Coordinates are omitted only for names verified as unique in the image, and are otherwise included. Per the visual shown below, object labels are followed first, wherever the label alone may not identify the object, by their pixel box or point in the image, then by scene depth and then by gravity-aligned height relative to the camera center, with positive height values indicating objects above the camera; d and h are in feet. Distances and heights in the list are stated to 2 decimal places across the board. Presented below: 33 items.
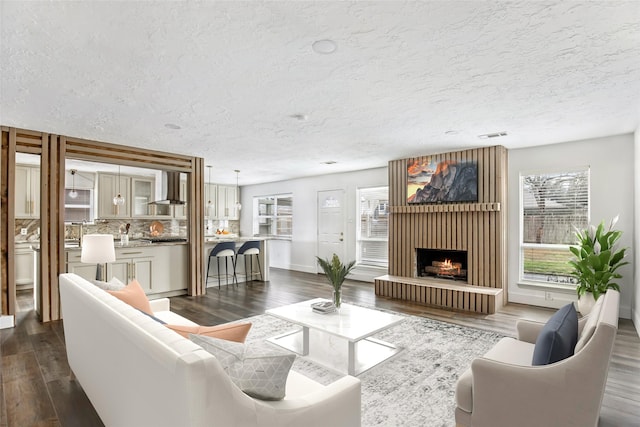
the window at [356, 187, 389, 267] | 23.48 -0.82
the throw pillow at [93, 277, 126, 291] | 8.69 -1.84
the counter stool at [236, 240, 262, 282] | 22.30 -2.38
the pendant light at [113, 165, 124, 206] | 23.59 +1.19
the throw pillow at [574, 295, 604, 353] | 5.65 -2.02
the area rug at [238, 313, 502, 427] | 7.50 -4.43
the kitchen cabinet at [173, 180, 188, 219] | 28.14 +0.47
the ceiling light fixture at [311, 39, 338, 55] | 7.32 +3.80
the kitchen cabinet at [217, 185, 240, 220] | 32.40 +1.43
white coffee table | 9.49 -3.91
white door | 25.80 -0.62
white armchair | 5.39 -2.98
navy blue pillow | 5.86 -2.26
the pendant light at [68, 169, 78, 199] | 24.54 +2.02
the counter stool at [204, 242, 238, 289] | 20.81 -2.17
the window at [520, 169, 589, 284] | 16.08 -0.24
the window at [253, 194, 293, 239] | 30.71 +0.07
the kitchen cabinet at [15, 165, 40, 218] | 21.76 +1.74
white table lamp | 12.14 -1.16
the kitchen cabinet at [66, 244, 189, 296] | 16.29 -2.64
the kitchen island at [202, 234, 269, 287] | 22.58 -3.55
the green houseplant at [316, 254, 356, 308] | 10.98 -1.83
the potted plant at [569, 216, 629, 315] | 13.53 -2.00
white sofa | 3.49 -2.14
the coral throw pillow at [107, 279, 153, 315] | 7.98 -1.94
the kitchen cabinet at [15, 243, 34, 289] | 21.26 -3.12
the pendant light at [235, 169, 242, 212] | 33.79 +2.32
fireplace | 18.66 -2.78
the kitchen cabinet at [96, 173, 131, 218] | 24.49 +1.75
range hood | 21.11 +1.94
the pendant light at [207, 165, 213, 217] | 30.15 +2.10
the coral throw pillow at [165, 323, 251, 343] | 5.36 -1.87
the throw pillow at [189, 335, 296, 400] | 4.26 -1.96
